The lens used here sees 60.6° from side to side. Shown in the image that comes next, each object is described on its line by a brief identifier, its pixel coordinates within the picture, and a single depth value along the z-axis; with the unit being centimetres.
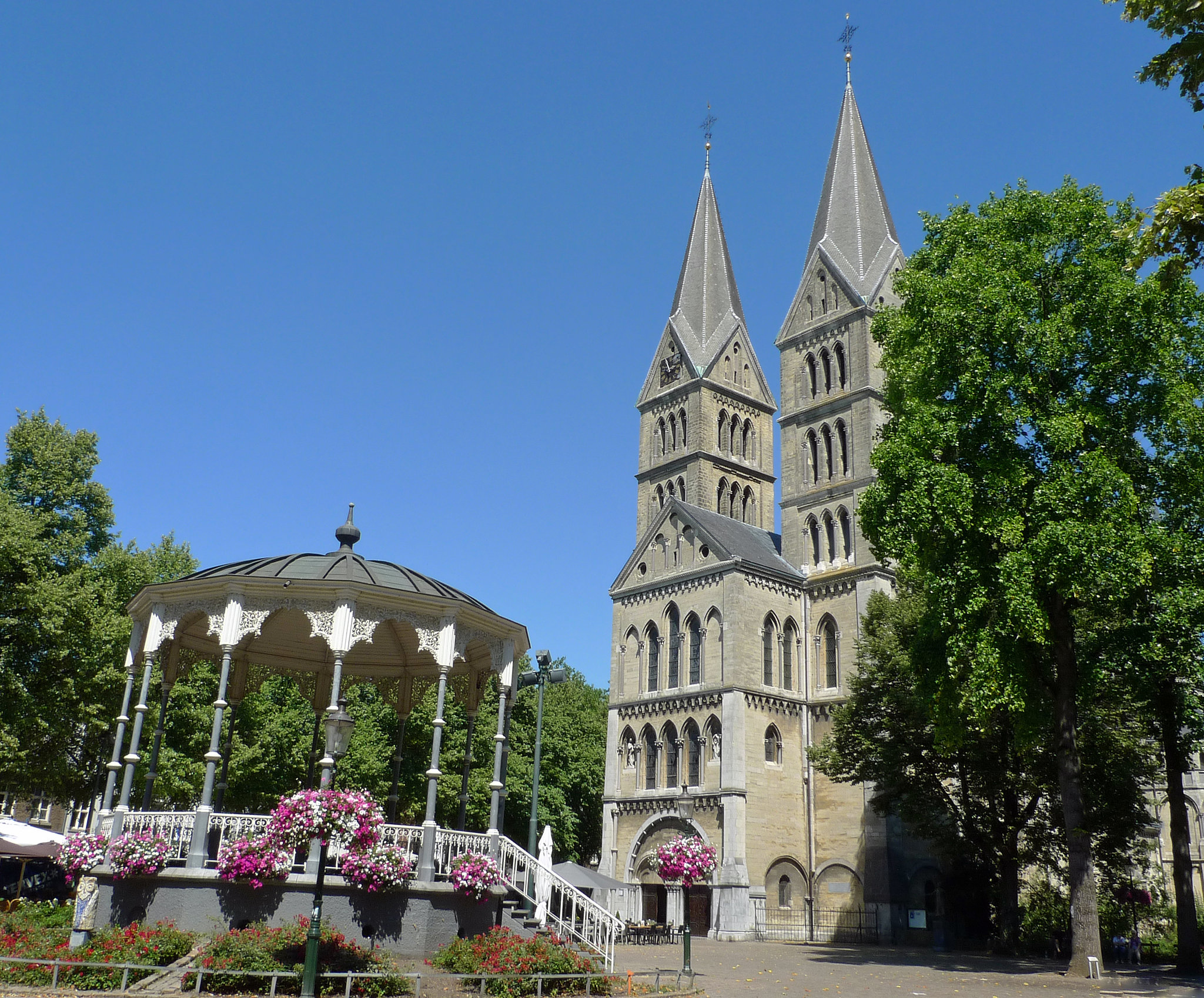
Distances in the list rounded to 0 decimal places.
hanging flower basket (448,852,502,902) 1634
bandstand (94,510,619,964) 1568
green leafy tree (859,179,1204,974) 2105
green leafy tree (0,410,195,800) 2834
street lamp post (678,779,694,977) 4472
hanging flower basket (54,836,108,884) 1595
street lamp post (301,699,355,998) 1218
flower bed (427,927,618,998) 1470
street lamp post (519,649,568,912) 2497
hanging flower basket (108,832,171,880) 1554
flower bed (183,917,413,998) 1338
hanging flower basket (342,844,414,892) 1523
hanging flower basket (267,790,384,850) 1407
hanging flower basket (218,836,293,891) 1508
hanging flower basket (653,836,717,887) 2319
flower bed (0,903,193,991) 1328
